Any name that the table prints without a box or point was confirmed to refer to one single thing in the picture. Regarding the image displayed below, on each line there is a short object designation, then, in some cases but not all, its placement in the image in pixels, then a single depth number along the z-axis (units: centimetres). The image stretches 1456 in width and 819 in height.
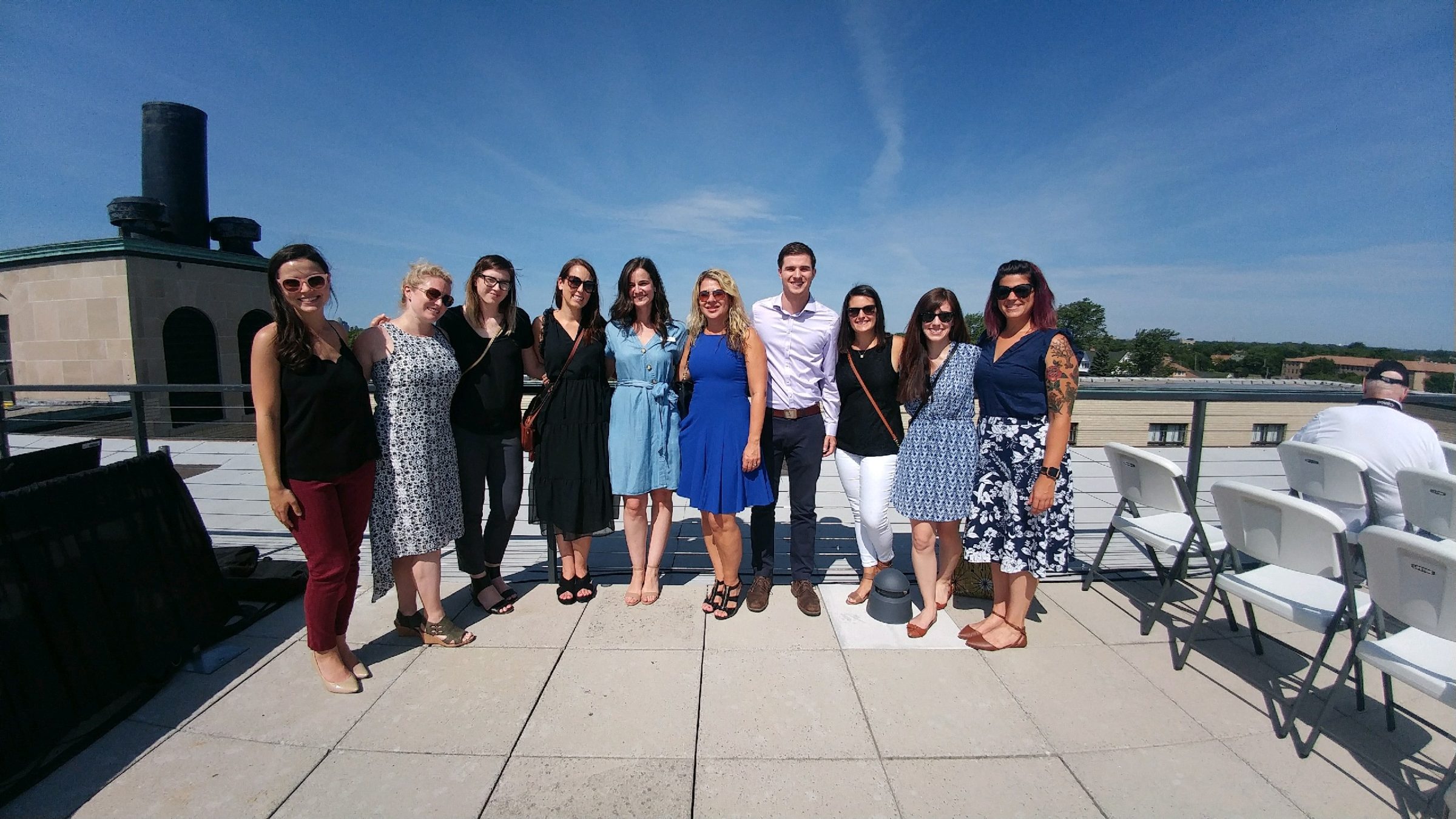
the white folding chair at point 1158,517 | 279
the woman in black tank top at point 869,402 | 299
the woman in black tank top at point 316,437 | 224
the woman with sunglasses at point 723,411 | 295
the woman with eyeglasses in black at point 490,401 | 288
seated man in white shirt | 300
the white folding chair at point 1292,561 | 210
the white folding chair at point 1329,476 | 280
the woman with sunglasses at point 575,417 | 303
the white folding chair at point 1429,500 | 252
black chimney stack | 1314
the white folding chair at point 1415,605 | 171
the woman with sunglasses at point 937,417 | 280
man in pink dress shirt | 307
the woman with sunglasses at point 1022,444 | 254
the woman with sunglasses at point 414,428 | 258
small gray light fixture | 298
